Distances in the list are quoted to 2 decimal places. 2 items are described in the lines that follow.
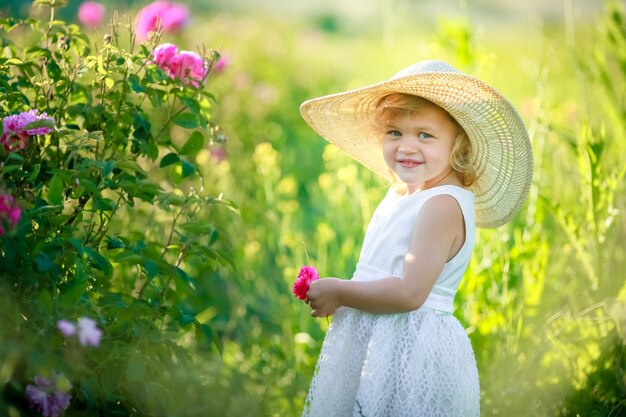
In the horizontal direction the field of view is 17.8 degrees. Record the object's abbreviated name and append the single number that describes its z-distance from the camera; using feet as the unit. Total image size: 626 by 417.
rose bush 10.36
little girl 10.91
